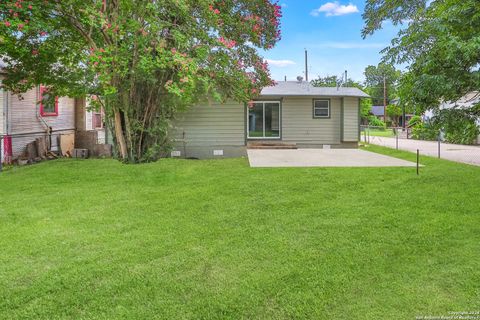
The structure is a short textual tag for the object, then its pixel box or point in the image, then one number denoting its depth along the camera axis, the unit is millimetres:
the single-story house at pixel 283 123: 13742
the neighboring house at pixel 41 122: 10620
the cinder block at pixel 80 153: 13656
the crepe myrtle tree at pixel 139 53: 7836
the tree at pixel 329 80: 44481
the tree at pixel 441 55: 5410
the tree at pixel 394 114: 42812
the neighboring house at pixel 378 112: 51919
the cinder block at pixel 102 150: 13219
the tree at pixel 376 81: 59312
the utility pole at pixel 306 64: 34688
